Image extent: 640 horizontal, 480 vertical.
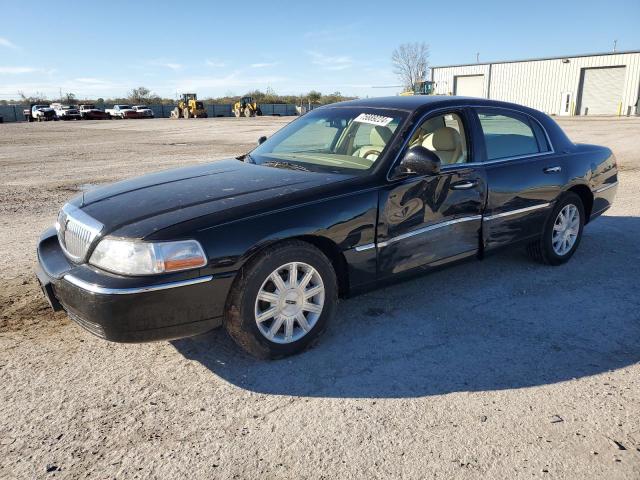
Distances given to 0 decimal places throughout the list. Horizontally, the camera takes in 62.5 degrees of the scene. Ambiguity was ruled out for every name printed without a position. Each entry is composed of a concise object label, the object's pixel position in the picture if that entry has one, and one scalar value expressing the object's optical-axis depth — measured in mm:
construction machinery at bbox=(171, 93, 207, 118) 55688
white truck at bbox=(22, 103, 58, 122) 50750
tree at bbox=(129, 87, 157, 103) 94188
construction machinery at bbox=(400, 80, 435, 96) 47062
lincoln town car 2881
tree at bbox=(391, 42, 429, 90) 71375
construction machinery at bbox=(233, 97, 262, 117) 55688
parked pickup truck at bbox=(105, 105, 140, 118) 57344
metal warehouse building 41688
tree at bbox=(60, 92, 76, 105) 89950
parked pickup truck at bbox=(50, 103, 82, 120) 54125
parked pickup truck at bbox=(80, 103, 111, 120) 55812
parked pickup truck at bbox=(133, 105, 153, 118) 58344
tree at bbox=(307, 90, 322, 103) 85988
